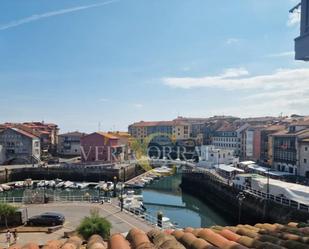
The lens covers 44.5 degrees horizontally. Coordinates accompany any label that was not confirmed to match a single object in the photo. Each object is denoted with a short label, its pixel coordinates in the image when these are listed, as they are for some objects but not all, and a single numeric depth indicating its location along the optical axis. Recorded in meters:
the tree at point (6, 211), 29.86
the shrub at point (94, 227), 23.42
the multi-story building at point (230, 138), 103.26
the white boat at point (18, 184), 66.99
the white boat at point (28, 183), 67.53
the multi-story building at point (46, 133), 99.12
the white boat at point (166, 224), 34.00
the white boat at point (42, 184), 68.05
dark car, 30.12
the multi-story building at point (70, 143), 110.56
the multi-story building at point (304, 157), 58.44
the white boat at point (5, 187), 65.15
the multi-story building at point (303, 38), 15.84
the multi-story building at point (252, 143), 90.31
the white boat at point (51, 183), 68.31
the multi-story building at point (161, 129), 131.75
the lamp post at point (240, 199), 42.69
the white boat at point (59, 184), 67.81
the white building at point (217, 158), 81.12
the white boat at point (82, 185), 67.57
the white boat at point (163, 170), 84.61
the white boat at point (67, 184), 67.82
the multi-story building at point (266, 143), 77.25
